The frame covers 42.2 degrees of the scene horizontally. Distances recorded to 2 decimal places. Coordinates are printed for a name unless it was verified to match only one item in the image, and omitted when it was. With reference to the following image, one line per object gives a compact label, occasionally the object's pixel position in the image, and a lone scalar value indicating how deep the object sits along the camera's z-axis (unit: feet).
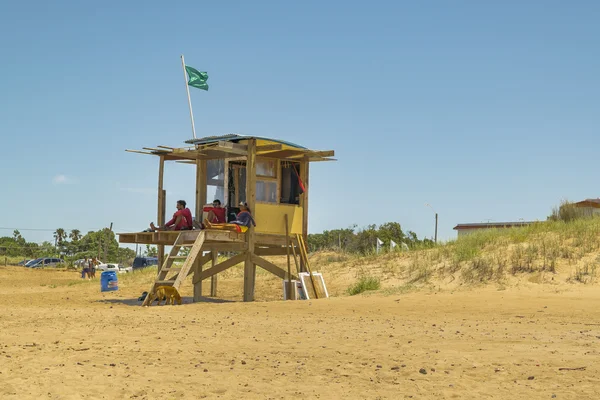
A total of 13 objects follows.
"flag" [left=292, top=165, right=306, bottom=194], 67.82
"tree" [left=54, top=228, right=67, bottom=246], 313.14
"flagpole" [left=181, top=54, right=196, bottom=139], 74.79
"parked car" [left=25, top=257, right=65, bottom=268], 190.65
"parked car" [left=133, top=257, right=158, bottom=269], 183.01
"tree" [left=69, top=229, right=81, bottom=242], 320.91
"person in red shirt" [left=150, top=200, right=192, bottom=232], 64.85
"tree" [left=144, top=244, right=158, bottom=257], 266.28
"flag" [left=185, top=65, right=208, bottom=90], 76.89
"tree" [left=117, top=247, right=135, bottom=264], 294.37
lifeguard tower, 63.46
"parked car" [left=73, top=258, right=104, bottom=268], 188.59
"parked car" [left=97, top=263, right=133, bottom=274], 180.64
